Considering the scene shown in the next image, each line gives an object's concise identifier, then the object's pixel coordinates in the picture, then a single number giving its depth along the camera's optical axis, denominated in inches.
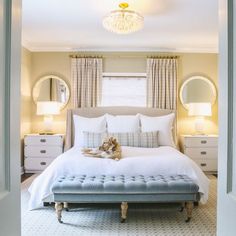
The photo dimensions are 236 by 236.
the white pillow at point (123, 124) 205.5
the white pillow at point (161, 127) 203.3
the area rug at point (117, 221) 115.5
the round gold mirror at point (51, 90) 243.3
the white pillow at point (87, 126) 206.5
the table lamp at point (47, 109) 225.8
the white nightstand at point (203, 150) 221.8
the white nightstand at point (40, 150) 221.5
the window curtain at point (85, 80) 238.5
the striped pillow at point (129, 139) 191.5
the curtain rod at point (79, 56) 239.8
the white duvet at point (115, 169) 137.3
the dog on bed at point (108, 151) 149.1
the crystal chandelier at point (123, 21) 137.5
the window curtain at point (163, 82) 238.1
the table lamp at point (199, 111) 224.8
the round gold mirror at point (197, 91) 242.2
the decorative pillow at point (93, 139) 191.6
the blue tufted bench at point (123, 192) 120.6
